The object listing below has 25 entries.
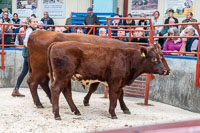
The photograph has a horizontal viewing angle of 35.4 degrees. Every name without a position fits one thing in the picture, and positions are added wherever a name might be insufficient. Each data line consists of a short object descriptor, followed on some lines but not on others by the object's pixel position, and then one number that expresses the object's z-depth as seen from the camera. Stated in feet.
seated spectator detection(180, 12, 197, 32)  29.18
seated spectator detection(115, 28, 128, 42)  26.84
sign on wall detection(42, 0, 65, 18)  45.22
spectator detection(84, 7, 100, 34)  35.63
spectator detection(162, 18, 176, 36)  28.88
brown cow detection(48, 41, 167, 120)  16.38
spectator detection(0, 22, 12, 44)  30.19
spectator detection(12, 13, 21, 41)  40.59
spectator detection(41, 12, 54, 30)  40.83
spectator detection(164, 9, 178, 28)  31.42
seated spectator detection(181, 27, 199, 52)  22.03
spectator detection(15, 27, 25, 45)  30.96
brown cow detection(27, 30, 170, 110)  19.24
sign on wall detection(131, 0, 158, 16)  38.45
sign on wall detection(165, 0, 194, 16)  34.99
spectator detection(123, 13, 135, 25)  34.98
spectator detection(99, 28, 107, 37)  27.78
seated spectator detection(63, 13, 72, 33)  41.30
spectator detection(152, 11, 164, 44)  26.43
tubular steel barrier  19.14
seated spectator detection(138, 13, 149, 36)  34.11
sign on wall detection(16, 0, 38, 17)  46.93
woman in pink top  23.11
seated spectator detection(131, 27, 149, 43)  25.76
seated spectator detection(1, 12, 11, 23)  38.36
